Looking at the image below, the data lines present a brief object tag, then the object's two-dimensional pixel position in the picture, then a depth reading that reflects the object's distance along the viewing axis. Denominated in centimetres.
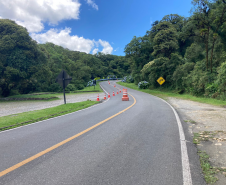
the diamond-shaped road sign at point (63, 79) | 1275
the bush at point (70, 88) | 4192
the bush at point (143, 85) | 3975
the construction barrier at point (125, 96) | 1764
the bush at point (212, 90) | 1778
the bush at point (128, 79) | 5941
